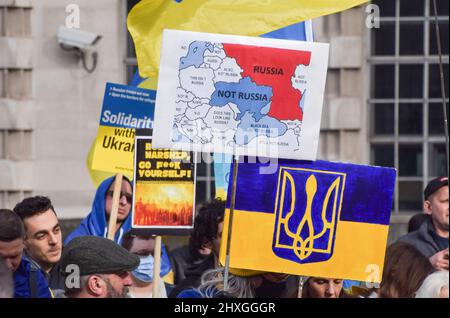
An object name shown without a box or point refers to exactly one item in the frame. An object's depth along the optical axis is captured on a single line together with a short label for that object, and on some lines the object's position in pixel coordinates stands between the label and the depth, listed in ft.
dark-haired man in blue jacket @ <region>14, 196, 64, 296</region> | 53.42
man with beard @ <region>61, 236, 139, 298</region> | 44.24
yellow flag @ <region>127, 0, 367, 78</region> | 47.06
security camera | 70.13
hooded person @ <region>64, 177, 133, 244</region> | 59.26
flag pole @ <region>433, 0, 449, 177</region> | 43.85
